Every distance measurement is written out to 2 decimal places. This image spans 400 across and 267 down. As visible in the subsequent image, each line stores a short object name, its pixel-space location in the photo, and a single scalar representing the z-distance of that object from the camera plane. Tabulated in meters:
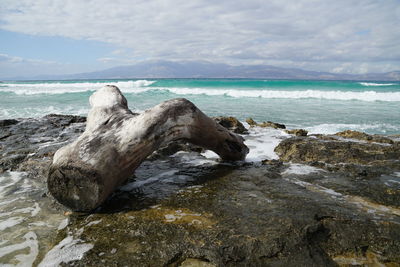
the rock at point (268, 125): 7.58
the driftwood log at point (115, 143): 2.64
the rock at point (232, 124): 6.59
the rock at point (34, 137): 4.50
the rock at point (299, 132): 6.32
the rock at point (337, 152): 4.14
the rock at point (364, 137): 5.53
